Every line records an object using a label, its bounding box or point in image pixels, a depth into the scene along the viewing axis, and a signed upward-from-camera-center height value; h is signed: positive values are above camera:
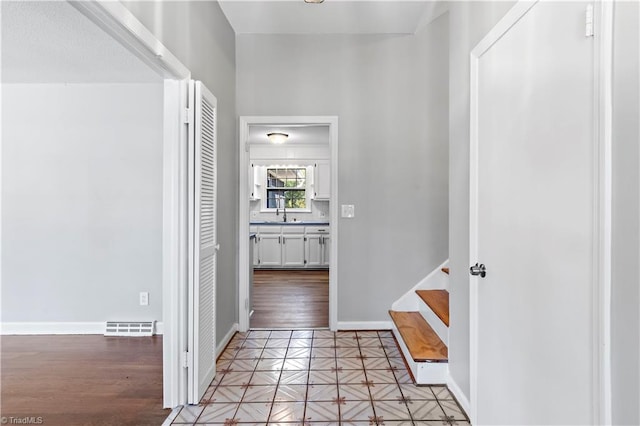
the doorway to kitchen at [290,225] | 3.84 -0.27
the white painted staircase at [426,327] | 2.10 -0.93
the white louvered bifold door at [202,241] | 1.89 -0.19
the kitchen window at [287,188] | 6.61 +0.47
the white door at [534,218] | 0.97 -0.02
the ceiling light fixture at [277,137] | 5.25 +1.23
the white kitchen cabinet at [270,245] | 5.92 -0.64
